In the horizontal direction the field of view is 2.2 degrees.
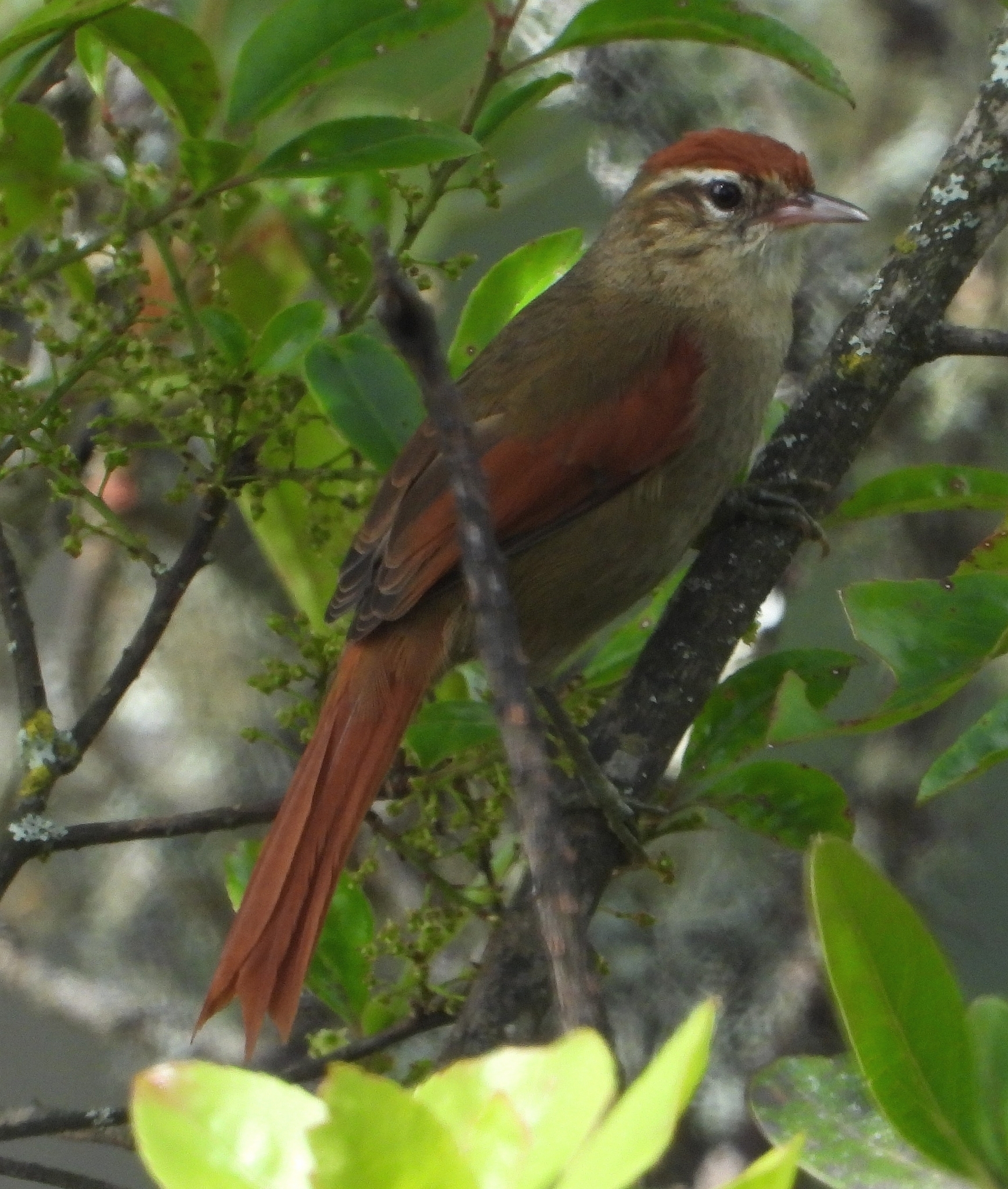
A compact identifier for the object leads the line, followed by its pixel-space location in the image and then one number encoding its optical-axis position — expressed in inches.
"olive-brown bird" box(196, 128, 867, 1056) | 128.3
